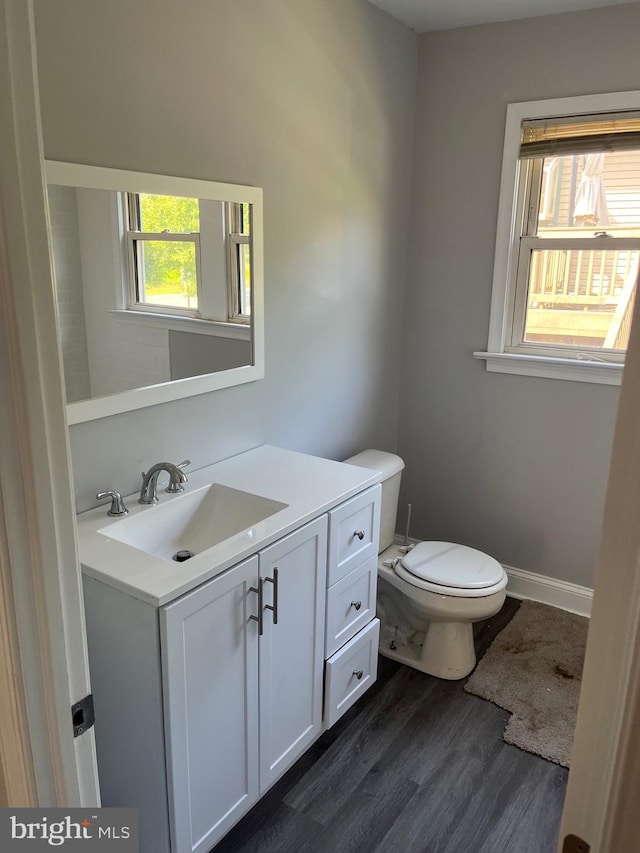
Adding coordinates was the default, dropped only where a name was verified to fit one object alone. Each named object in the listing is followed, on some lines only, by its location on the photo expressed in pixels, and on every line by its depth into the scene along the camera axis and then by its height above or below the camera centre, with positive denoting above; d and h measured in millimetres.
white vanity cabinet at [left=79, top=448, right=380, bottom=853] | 1557 -992
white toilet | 2482 -1209
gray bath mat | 2314 -1548
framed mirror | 1778 -86
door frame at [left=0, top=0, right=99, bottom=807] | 773 -306
